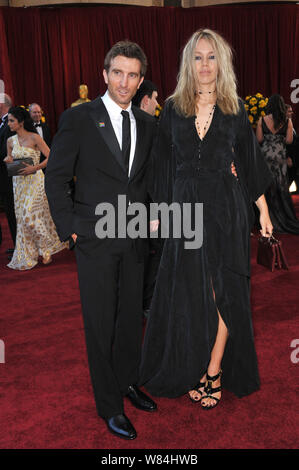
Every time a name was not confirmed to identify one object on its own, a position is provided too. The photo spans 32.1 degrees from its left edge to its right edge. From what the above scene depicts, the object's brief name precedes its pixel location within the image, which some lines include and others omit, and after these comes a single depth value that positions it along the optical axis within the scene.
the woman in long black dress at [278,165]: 6.64
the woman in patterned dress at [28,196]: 5.59
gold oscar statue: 10.74
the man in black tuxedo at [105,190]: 2.22
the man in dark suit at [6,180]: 5.93
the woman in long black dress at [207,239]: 2.44
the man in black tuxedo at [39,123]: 7.37
